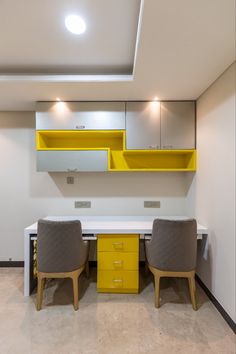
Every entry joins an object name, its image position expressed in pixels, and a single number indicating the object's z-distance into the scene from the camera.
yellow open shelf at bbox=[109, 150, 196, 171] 2.90
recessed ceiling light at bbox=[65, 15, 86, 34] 1.43
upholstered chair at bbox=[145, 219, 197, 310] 1.99
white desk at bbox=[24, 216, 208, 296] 2.29
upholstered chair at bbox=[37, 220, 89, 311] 1.98
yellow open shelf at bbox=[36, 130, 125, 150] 2.85
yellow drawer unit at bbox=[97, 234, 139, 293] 2.29
